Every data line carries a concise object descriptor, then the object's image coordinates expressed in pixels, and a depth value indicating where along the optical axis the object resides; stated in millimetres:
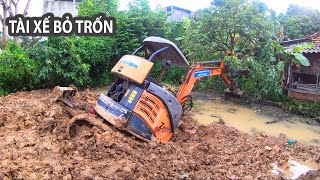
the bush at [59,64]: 7296
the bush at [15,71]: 7172
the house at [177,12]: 16986
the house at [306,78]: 7525
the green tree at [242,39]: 6879
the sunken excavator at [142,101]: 4029
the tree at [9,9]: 10125
